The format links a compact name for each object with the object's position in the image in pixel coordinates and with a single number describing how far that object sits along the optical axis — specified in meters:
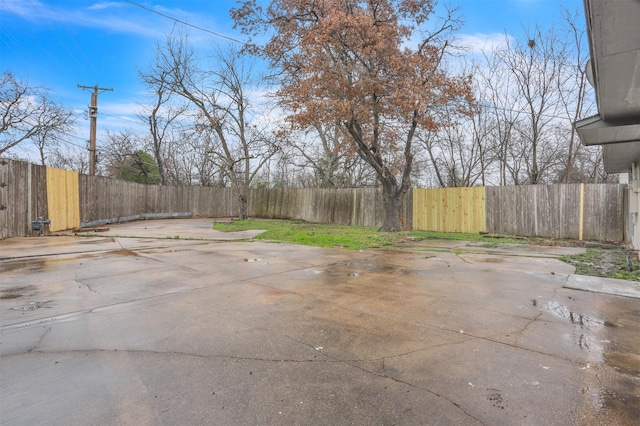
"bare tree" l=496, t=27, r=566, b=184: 13.84
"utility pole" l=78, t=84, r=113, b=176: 17.41
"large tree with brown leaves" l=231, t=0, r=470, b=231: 10.62
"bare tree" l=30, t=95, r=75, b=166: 17.81
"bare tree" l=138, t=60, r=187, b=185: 18.41
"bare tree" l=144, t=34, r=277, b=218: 17.39
